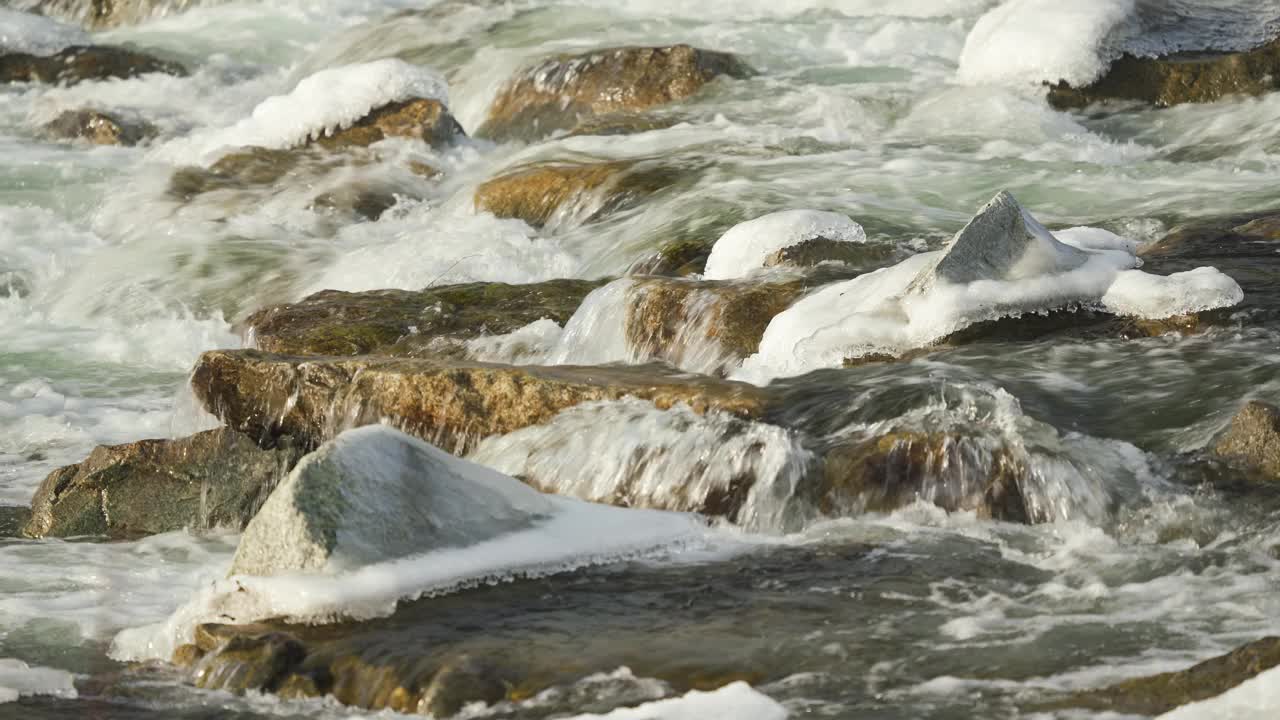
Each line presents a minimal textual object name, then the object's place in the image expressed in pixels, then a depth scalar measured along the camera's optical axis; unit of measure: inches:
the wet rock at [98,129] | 1294.3
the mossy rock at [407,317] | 673.6
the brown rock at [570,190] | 907.4
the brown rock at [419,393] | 513.7
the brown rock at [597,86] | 1156.5
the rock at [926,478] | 446.3
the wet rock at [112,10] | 1824.6
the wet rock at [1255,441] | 448.4
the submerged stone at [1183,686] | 309.1
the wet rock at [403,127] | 1131.9
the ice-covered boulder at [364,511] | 404.8
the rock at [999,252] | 574.9
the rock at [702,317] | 598.5
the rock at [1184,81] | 1031.6
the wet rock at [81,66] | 1501.0
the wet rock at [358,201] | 1030.4
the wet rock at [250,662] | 366.3
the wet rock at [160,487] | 541.6
